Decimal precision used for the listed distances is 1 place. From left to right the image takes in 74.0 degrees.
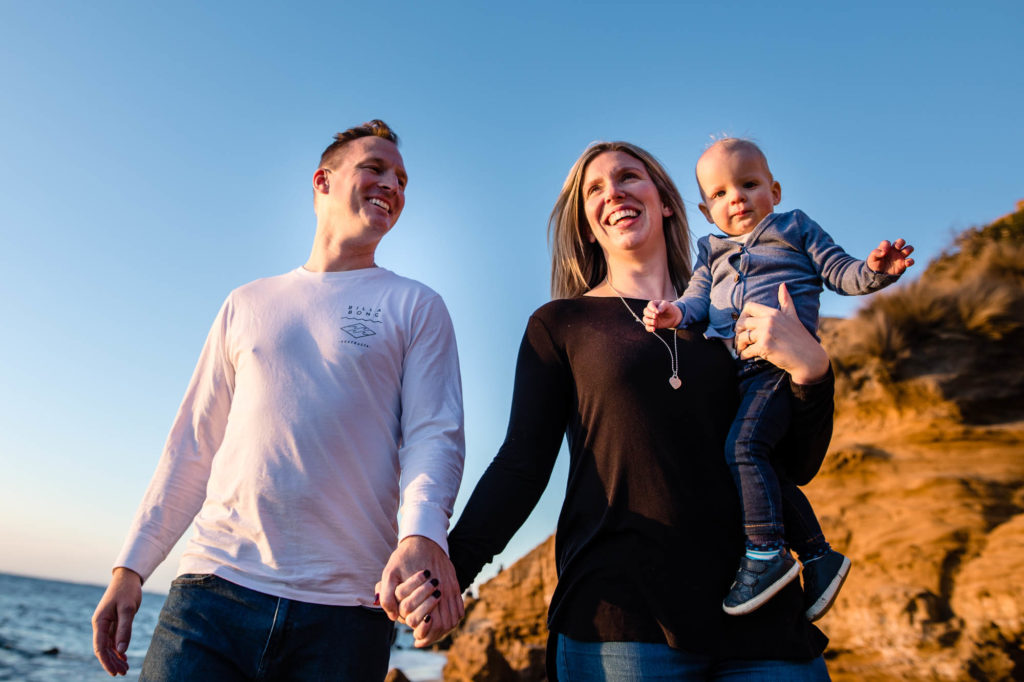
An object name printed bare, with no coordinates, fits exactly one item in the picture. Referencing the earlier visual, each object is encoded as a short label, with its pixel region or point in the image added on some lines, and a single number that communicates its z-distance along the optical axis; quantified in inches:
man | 78.7
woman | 73.8
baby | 79.1
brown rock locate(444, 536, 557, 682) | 444.1
